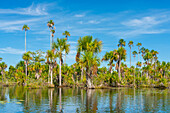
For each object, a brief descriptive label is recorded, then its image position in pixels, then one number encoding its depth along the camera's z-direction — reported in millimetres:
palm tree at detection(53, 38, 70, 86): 77250
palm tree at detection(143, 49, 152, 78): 120050
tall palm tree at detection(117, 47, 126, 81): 87381
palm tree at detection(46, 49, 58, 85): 75788
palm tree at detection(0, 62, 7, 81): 118375
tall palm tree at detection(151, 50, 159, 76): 127481
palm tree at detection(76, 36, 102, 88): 61388
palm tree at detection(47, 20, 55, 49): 91212
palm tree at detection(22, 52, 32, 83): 94488
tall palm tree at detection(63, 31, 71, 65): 97650
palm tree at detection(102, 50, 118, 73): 87206
